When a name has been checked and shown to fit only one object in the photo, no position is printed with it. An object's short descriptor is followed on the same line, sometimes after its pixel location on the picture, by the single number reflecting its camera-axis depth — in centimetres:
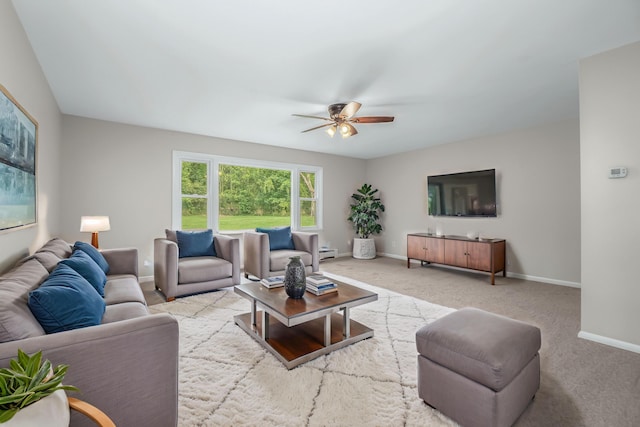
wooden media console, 444
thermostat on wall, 233
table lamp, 355
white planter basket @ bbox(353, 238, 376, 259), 647
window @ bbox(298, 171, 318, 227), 630
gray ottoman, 141
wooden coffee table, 214
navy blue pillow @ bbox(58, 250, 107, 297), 211
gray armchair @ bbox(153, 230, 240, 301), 349
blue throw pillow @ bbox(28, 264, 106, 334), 133
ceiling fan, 328
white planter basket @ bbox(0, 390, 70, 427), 75
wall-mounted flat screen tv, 493
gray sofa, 115
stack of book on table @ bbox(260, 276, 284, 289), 270
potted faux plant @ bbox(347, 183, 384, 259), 650
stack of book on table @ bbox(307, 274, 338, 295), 253
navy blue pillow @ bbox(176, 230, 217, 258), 408
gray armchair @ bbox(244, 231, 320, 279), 430
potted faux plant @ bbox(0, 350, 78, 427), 76
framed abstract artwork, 180
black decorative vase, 238
